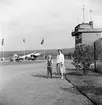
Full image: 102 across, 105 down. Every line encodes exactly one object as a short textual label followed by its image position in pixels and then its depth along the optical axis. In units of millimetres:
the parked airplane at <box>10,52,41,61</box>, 57797
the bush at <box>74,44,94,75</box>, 15148
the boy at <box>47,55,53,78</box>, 14366
